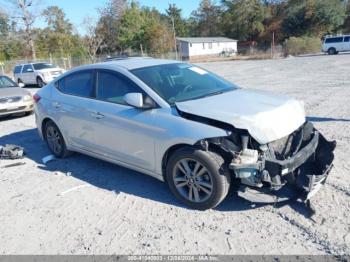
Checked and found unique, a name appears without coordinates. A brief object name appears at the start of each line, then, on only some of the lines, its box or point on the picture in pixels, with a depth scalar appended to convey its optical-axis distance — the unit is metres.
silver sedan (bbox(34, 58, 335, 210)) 3.48
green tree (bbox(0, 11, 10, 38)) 41.16
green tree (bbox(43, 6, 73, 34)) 55.43
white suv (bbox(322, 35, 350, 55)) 36.62
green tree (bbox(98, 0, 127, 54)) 57.56
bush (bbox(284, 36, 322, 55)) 43.53
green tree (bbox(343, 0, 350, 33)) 58.26
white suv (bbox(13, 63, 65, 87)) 19.55
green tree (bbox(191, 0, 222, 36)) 73.25
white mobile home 55.72
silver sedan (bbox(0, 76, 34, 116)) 9.98
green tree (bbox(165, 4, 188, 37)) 80.34
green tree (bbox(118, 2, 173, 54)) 51.41
